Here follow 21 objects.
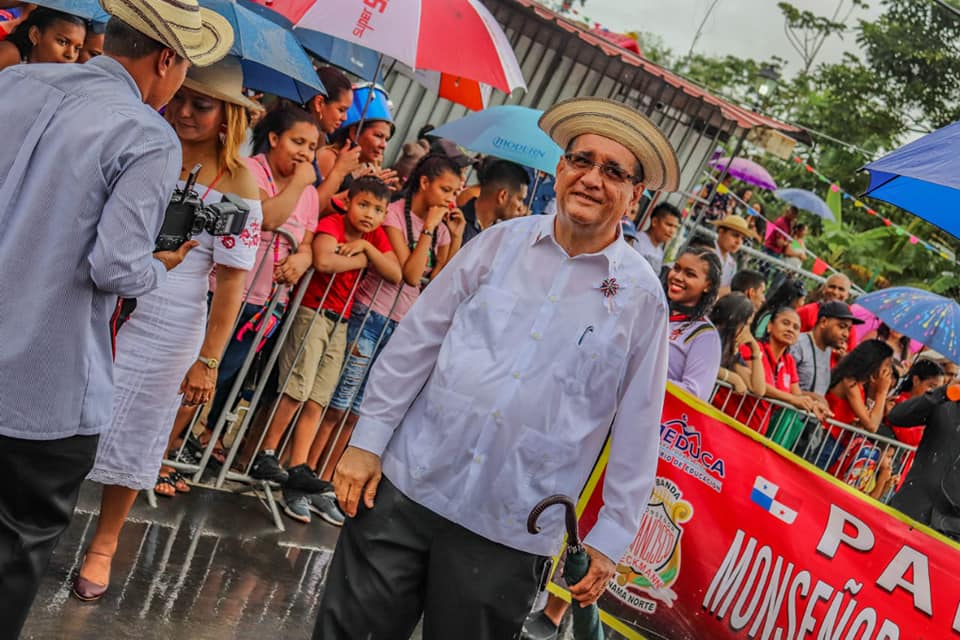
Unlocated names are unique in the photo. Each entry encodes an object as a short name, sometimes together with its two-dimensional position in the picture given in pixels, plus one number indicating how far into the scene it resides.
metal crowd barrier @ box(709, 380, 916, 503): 7.36
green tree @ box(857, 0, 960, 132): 26.59
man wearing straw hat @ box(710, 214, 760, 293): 11.34
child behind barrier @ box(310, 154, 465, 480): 6.44
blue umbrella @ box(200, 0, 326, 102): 5.34
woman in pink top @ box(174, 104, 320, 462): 5.47
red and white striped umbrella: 6.02
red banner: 4.84
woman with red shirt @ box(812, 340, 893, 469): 8.98
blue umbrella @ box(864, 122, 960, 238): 4.71
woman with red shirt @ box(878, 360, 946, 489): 9.20
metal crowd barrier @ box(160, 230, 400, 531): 5.80
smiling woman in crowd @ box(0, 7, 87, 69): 6.07
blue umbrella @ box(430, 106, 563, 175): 7.90
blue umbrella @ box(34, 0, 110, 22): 5.50
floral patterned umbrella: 8.86
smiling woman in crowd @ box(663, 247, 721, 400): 5.60
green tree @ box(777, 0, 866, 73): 36.16
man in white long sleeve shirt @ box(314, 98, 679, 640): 3.20
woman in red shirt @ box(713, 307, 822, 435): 7.36
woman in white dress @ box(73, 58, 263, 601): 4.15
